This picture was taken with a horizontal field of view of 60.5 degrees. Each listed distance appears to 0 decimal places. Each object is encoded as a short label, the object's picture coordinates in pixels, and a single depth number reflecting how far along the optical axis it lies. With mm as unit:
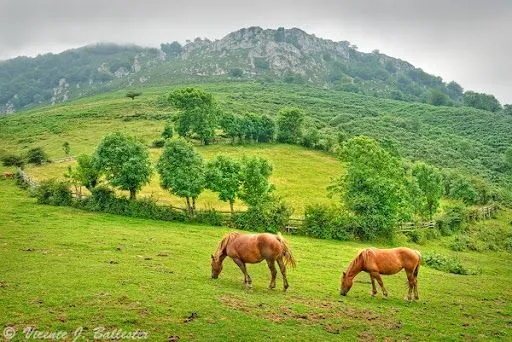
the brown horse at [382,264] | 21266
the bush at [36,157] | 76062
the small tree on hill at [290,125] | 108750
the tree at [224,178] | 50031
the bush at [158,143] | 95812
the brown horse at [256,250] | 20203
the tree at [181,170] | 47500
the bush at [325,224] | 45844
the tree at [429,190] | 62269
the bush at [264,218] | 45541
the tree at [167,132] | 100081
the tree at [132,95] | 167025
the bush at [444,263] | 35094
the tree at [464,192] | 80000
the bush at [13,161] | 70250
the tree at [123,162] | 47062
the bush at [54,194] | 46062
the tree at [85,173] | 49250
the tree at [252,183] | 49816
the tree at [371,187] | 46906
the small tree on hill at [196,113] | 100000
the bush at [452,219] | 56938
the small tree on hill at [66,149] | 87250
